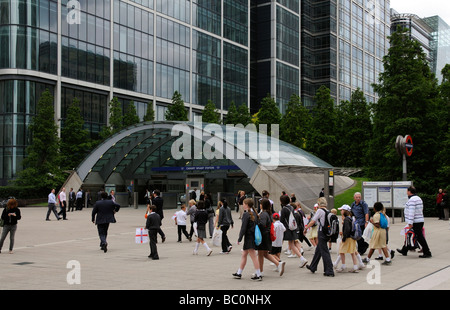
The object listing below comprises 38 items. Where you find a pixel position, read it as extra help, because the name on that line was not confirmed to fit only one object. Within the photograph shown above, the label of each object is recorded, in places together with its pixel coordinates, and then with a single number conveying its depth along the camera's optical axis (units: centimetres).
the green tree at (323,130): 5600
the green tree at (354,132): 5488
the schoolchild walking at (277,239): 1095
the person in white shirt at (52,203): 2658
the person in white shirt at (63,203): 2752
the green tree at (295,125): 5975
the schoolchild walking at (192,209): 1627
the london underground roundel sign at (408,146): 2225
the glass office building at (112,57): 4953
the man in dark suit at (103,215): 1472
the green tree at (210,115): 6019
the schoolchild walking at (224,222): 1428
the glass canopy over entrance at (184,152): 3269
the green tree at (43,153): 4622
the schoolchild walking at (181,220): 1689
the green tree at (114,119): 5343
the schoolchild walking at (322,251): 1013
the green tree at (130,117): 5534
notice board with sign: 2355
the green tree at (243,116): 6291
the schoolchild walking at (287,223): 1207
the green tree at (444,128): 3071
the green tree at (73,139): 5019
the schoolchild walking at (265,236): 991
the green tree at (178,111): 5694
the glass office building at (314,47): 8556
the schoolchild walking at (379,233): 1167
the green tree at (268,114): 6272
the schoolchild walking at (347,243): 1055
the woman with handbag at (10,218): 1452
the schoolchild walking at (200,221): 1412
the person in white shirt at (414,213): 1296
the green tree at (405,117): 3316
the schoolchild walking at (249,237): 976
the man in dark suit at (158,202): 1790
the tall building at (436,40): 15932
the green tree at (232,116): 6297
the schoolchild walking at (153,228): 1296
